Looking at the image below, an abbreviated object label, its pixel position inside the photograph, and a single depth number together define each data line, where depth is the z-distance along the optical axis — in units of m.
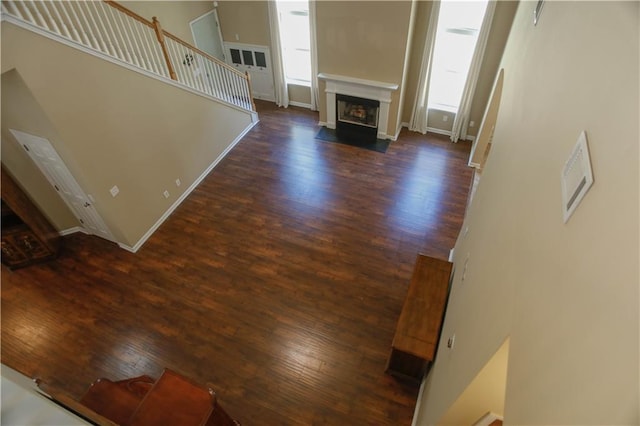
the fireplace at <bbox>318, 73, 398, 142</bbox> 6.84
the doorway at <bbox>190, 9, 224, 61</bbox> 7.56
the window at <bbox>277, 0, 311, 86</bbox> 7.21
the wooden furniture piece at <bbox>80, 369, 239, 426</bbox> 2.38
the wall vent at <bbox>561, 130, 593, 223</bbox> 0.96
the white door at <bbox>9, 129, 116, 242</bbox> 4.33
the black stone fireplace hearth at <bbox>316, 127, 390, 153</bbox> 7.29
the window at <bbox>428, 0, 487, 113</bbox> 5.95
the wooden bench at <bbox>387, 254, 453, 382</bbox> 3.35
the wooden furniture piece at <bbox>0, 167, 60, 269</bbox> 4.55
